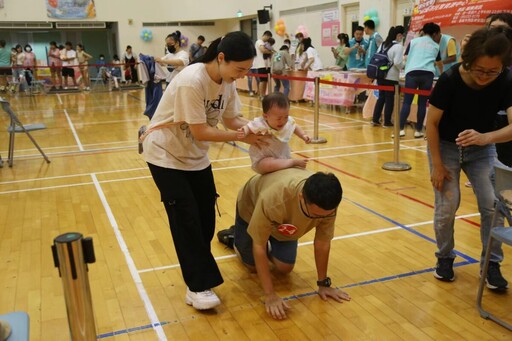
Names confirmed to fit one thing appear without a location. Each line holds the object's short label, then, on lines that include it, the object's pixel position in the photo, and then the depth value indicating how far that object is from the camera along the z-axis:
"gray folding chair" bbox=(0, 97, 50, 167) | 6.37
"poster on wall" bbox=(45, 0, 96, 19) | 22.06
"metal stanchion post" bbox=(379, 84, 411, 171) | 6.25
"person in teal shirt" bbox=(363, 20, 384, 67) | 10.98
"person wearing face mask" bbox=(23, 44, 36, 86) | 18.66
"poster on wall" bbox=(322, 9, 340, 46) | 15.47
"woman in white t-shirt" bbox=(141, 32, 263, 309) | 2.68
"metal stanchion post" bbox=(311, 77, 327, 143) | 8.00
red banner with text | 8.16
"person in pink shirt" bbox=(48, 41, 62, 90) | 19.97
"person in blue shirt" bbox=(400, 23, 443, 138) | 7.76
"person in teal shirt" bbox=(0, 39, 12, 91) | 18.14
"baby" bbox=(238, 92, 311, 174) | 3.00
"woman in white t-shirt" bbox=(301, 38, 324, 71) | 12.77
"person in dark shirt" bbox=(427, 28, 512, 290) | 2.68
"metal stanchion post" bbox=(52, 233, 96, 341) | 1.60
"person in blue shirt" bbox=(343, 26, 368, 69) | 11.94
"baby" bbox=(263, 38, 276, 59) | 13.97
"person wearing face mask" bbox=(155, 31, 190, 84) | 6.95
